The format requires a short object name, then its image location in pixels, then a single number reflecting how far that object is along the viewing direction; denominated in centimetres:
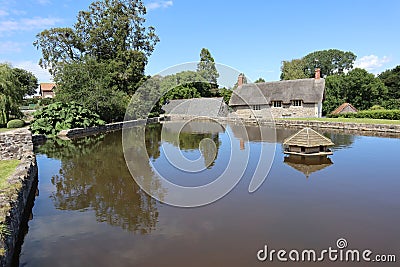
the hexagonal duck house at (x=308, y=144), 1272
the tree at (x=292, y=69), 5188
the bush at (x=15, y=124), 1976
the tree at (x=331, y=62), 7338
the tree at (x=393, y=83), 4538
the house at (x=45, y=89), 7138
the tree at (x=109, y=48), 2923
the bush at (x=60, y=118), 2111
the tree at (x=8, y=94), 2127
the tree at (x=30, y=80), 5593
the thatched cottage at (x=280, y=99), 3444
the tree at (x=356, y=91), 3816
